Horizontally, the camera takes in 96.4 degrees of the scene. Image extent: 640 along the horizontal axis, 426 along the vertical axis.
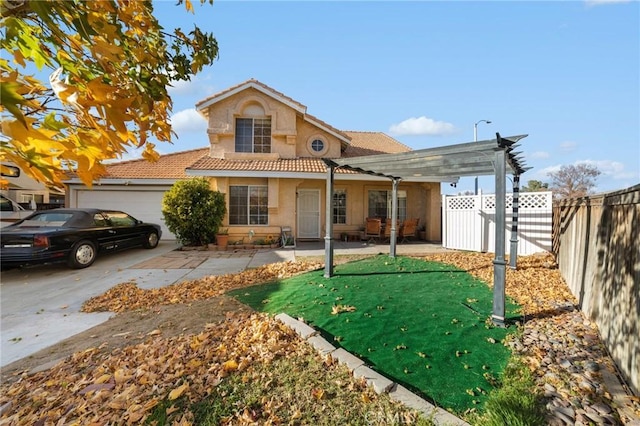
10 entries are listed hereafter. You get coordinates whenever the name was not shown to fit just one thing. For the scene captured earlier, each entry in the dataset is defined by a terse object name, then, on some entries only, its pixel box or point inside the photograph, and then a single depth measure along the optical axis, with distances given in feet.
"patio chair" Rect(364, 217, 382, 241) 40.72
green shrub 36.60
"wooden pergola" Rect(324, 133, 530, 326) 14.55
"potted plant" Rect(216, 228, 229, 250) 38.30
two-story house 41.11
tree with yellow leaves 2.59
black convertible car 23.86
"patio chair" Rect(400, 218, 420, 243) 40.40
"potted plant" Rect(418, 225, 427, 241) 45.95
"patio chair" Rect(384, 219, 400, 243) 40.81
